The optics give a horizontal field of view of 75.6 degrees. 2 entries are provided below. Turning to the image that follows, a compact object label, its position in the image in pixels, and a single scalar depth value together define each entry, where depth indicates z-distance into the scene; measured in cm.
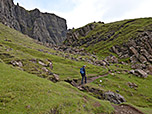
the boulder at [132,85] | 3311
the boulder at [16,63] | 2630
